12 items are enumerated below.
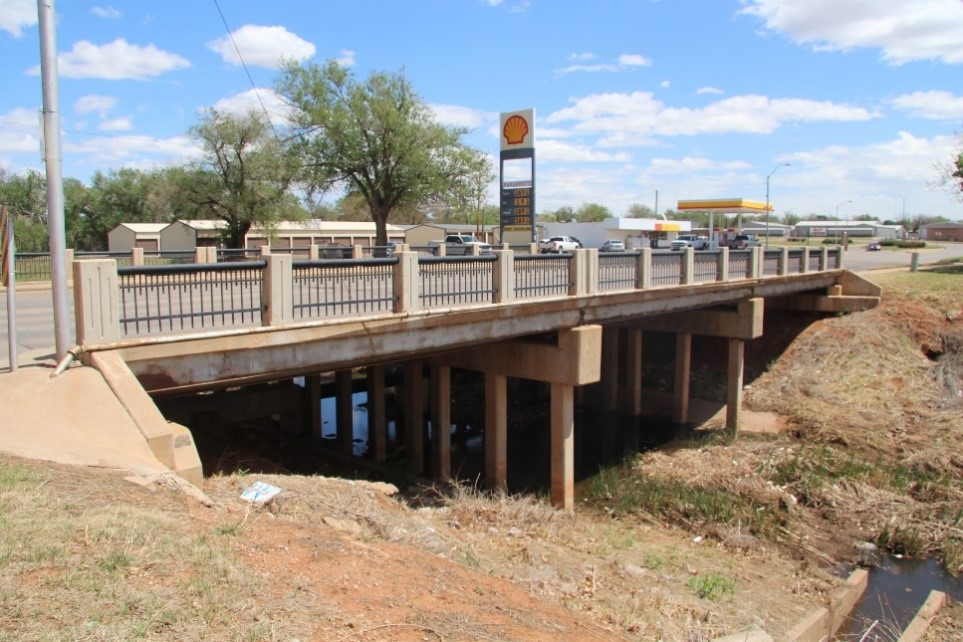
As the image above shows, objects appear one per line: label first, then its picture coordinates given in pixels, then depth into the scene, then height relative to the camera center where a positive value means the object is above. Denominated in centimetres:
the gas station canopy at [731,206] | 5275 +291
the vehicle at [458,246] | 3048 -3
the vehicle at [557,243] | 4644 +18
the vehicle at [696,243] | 5201 +19
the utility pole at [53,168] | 827 +88
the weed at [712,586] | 984 -476
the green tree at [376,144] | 3569 +502
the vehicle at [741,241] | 4823 +32
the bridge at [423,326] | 856 -128
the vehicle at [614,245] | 5520 +3
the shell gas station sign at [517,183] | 2148 +186
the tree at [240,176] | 4016 +380
